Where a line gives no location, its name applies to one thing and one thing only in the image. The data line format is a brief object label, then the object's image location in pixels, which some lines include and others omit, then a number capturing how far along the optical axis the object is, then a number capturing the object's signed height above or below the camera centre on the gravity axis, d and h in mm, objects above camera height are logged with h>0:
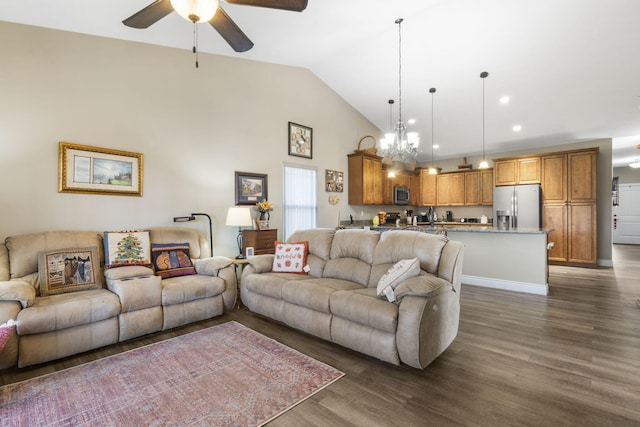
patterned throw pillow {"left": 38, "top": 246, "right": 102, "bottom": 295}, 2859 -545
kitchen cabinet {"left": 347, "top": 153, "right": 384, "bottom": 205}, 6816 +759
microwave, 7728 +438
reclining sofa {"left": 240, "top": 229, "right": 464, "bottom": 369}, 2307 -736
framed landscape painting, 3385 +508
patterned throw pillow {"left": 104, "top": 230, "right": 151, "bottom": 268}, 3305 -387
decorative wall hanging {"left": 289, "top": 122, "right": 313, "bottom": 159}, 5762 +1386
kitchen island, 4488 -721
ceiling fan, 1897 +1478
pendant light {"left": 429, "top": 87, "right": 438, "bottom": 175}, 5859 +2062
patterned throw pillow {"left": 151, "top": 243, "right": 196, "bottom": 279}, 3562 -560
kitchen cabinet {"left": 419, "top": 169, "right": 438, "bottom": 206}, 8609 +657
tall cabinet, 6359 +144
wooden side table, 4716 -431
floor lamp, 4234 -81
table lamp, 4297 -57
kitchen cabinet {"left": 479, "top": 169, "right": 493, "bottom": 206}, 7660 +620
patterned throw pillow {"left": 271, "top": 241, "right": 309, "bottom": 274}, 3732 -557
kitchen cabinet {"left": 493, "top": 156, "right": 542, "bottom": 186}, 6883 +950
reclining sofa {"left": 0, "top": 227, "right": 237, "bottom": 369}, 2406 -804
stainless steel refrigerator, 6562 +160
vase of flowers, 5027 +32
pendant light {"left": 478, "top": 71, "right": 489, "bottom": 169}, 5205 +2336
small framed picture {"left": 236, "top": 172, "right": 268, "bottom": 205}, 4965 +418
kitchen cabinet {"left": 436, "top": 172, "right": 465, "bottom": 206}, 8125 +627
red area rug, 1822 -1204
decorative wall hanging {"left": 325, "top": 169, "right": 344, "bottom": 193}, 6465 +678
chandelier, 4520 +1010
